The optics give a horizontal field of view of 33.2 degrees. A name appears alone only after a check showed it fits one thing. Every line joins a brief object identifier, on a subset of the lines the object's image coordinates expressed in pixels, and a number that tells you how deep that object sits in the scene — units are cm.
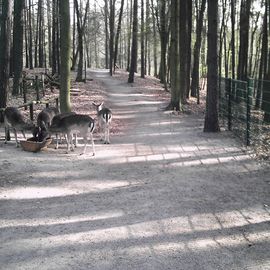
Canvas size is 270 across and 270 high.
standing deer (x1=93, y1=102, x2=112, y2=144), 1391
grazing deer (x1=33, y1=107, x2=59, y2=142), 1253
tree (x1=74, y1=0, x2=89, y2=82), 3216
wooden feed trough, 1207
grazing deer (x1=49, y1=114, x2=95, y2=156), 1215
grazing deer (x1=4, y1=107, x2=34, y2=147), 1288
